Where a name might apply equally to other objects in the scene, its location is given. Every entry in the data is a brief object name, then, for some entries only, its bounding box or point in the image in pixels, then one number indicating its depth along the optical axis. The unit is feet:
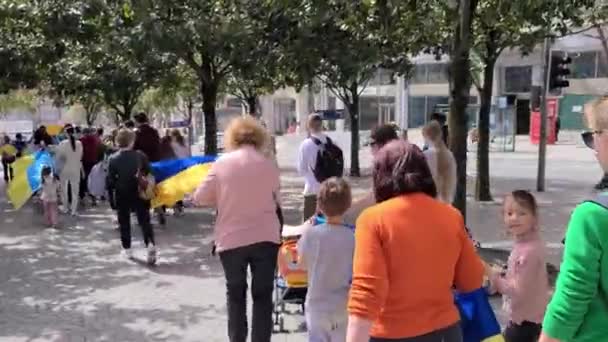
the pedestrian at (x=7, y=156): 61.99
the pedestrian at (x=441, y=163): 24.62
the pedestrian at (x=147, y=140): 39.65
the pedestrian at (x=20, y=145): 67.28
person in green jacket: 7.78
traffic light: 51.75
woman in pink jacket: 16.74
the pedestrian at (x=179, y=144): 45.83
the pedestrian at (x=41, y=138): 49.93
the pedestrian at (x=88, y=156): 51.03
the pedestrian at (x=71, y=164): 44.52
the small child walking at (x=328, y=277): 14.35
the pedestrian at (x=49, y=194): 40.98
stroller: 18.48
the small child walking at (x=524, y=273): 13.11
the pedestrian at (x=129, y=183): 29.45
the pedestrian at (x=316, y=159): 29.86
